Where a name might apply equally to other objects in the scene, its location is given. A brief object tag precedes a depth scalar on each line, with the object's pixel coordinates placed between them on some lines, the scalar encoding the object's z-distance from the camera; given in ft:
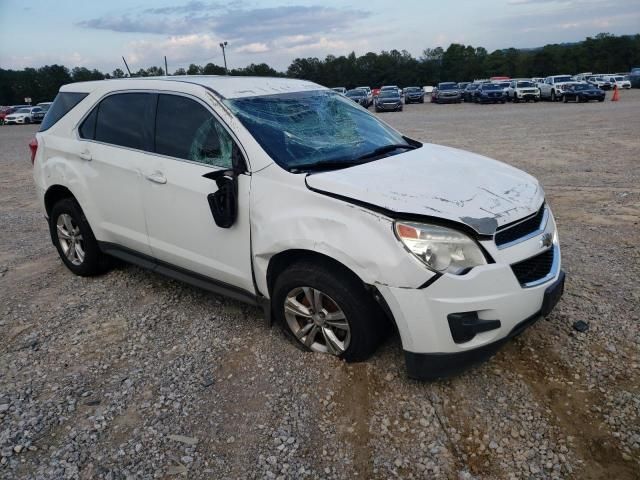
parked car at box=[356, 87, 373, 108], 131.68
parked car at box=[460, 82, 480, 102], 132.36
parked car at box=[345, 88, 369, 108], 124.85
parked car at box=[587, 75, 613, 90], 148.16
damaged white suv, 9.04
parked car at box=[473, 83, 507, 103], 118.20
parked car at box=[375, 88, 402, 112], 111.45
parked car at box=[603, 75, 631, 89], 155.12
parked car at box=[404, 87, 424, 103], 150.92
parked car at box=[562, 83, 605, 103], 100.01
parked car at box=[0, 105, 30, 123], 139.53
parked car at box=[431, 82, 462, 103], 136.36
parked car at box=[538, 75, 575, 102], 109.09
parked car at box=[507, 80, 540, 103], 113.09
